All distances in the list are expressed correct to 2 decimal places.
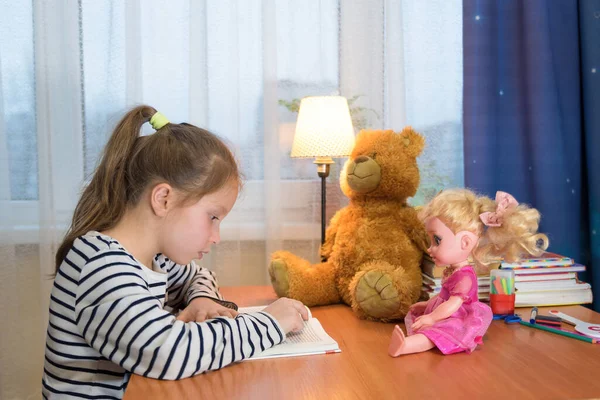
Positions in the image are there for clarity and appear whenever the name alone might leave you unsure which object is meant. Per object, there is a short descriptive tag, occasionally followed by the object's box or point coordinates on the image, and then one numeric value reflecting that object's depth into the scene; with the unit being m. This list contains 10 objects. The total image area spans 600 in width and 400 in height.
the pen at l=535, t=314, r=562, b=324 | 1.16
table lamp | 1.49
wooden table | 0.83
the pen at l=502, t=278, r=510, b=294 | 1.22
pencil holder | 1.22
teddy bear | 1.29
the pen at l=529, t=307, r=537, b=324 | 1.16
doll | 1.03
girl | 0.89
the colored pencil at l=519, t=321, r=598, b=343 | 1.05
